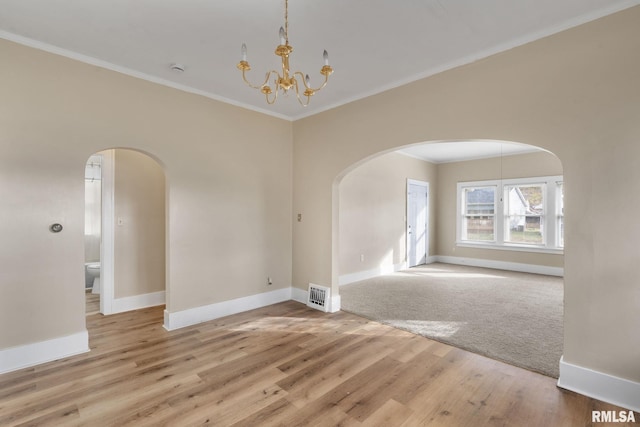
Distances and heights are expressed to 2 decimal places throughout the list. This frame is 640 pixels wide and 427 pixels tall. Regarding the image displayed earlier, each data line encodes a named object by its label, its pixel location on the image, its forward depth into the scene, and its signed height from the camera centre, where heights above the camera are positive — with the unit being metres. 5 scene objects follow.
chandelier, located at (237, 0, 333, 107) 1.80 +0.91
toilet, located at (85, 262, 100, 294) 4.90 -1.10
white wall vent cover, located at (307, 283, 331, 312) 4.24 -1.23
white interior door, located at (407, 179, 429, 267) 7.63 -0.26
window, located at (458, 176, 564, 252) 6.64 -0.04
